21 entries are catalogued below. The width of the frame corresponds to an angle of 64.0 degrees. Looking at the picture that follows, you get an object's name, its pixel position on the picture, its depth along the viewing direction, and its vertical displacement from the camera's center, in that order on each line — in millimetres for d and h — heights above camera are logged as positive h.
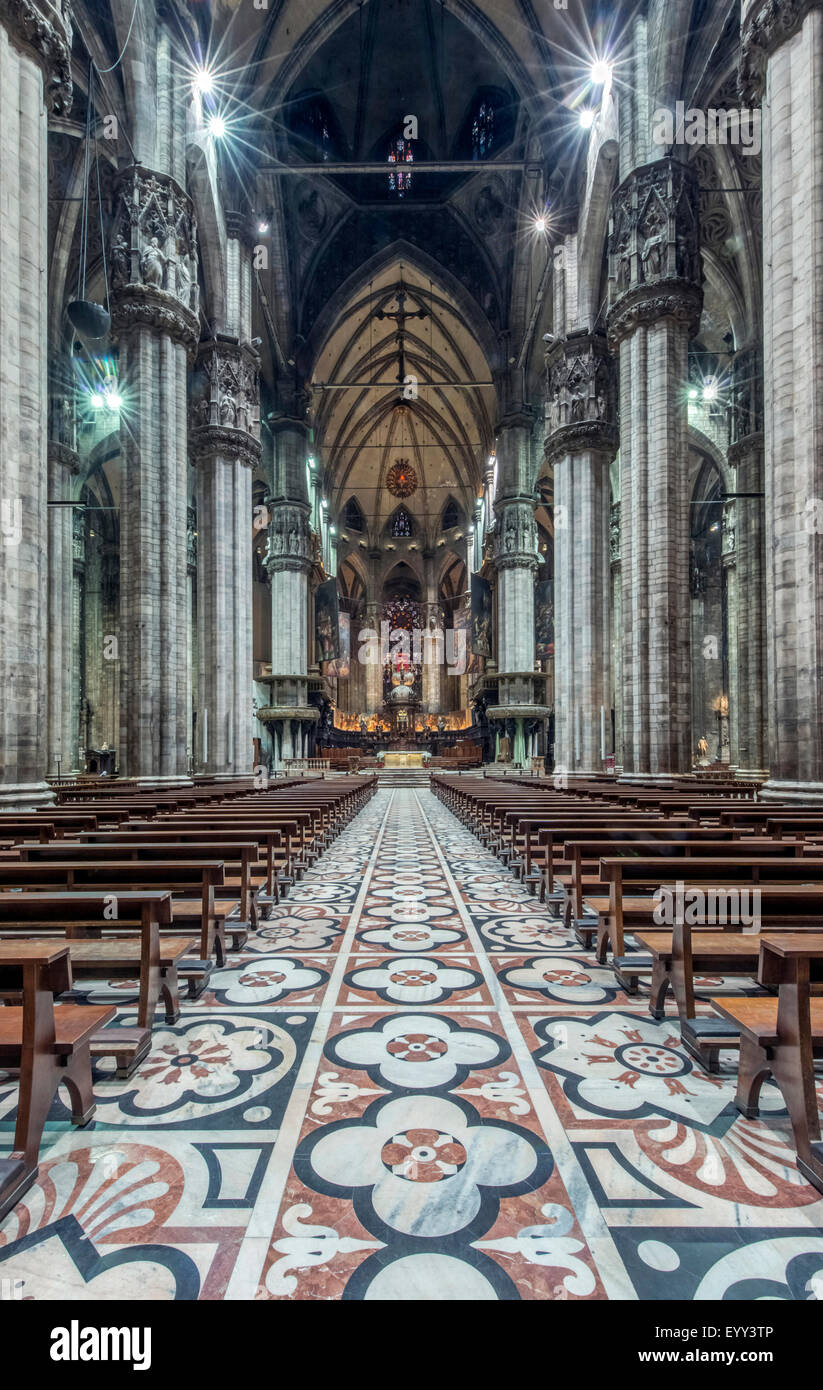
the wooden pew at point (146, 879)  3467 -889
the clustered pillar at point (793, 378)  7316 +3896
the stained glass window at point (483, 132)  26734 +24192
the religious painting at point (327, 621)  32969 +4993
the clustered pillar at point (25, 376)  7281 +4001
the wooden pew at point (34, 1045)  1972 -1039
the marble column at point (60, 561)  17203 +4346
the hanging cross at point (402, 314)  33894 +21653
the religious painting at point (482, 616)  31859 +5039
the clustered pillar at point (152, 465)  12336 +4998
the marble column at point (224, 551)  16750 +4485
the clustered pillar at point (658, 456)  12117 +4963
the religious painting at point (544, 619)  39469 +6013
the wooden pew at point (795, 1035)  2039 -1067
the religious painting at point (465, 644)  47469 +5678
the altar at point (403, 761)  34344 -2141
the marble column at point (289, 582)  28297 +6040
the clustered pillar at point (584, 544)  16812 +4519
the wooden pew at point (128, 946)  2686 -1115
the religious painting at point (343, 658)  43897 +4420
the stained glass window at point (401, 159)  28281 +24501
